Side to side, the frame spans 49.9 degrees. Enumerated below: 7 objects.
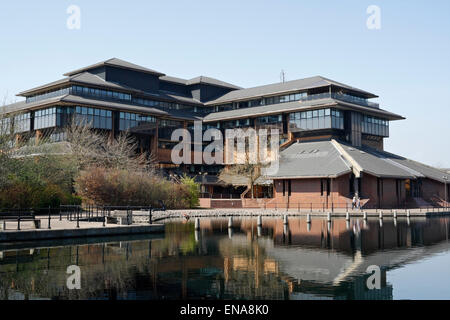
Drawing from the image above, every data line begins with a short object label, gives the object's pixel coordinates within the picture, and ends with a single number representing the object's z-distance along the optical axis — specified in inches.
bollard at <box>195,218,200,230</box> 1310.3
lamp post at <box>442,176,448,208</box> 2342.5
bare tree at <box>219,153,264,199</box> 2561.5
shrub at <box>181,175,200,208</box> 2224.4
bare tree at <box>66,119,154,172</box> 1988.2
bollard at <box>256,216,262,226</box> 1462.1
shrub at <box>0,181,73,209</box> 1447.8
